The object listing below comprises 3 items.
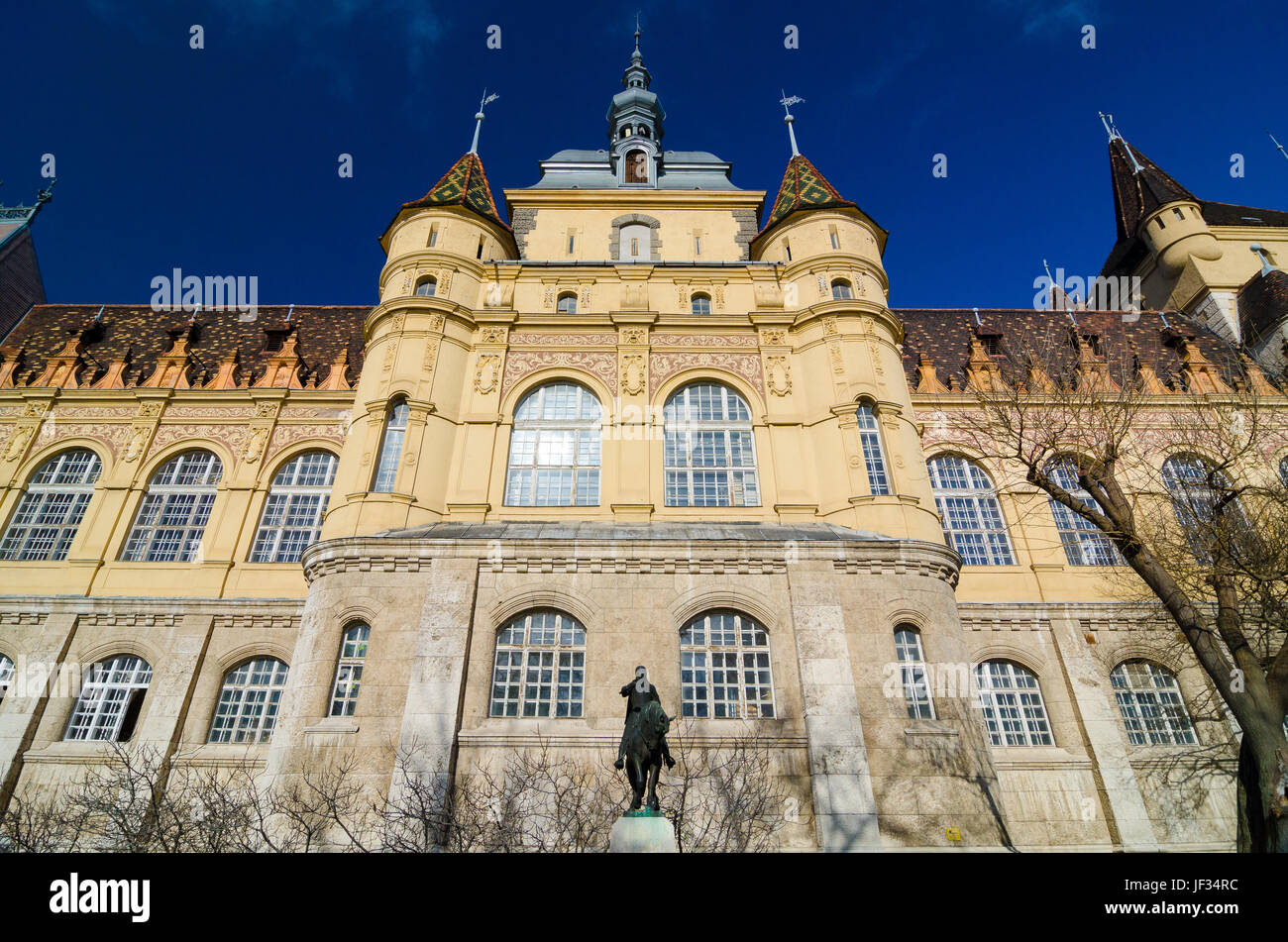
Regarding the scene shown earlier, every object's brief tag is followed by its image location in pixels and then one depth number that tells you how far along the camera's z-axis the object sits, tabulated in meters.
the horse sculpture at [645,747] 9.84
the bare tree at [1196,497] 11.07
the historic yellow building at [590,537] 15.07
